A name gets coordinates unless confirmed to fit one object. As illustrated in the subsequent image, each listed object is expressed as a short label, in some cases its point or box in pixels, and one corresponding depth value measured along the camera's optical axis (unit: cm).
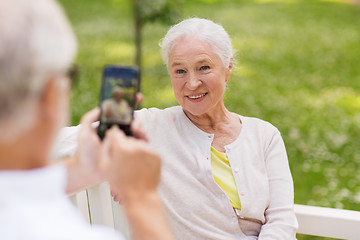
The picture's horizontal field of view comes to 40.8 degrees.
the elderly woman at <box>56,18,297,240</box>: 221
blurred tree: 724
